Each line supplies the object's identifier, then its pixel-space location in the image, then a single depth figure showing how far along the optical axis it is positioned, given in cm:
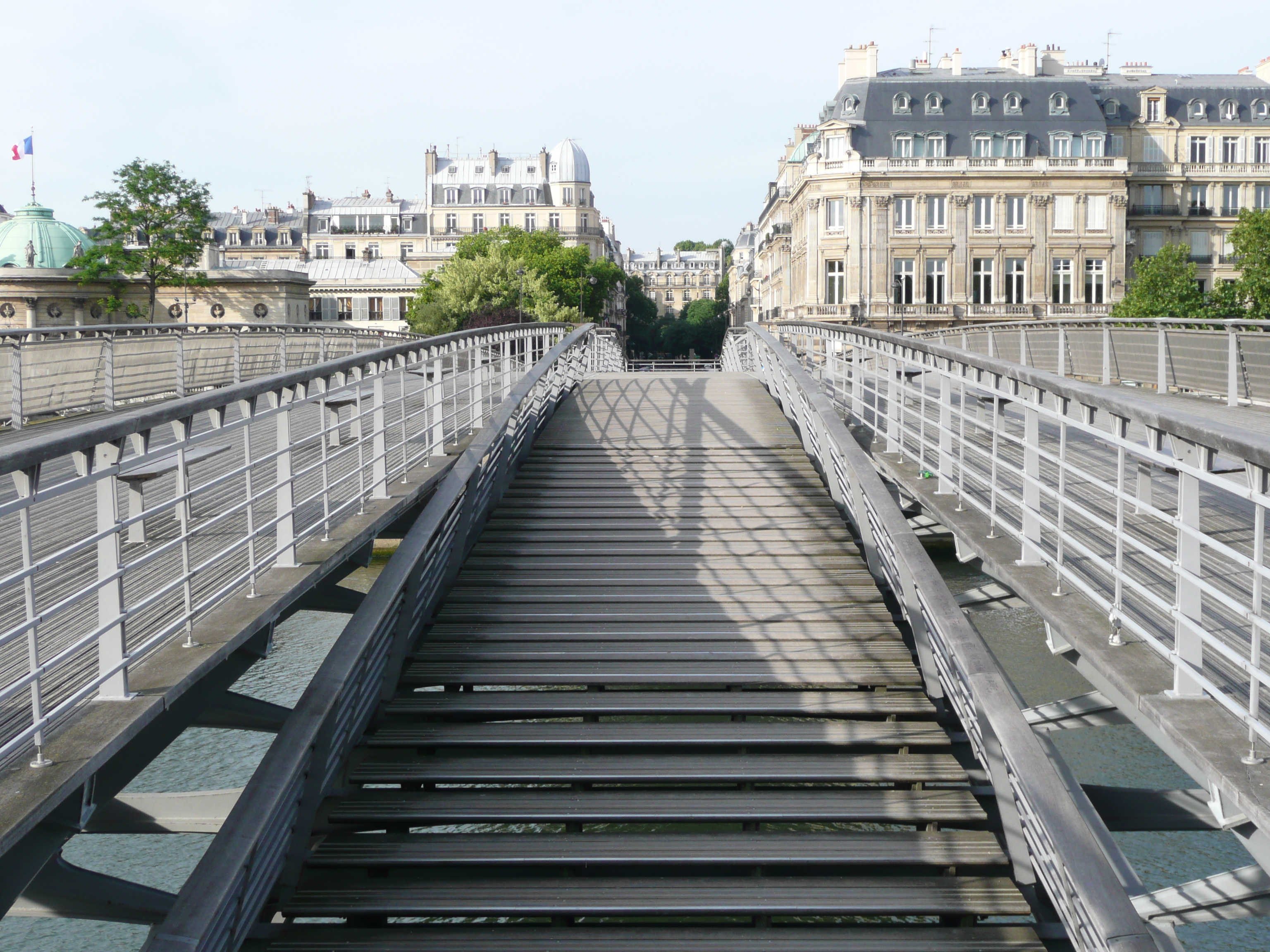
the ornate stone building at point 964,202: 6550
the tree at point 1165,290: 4694
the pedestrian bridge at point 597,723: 455
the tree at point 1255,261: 4319
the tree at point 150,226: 5575
